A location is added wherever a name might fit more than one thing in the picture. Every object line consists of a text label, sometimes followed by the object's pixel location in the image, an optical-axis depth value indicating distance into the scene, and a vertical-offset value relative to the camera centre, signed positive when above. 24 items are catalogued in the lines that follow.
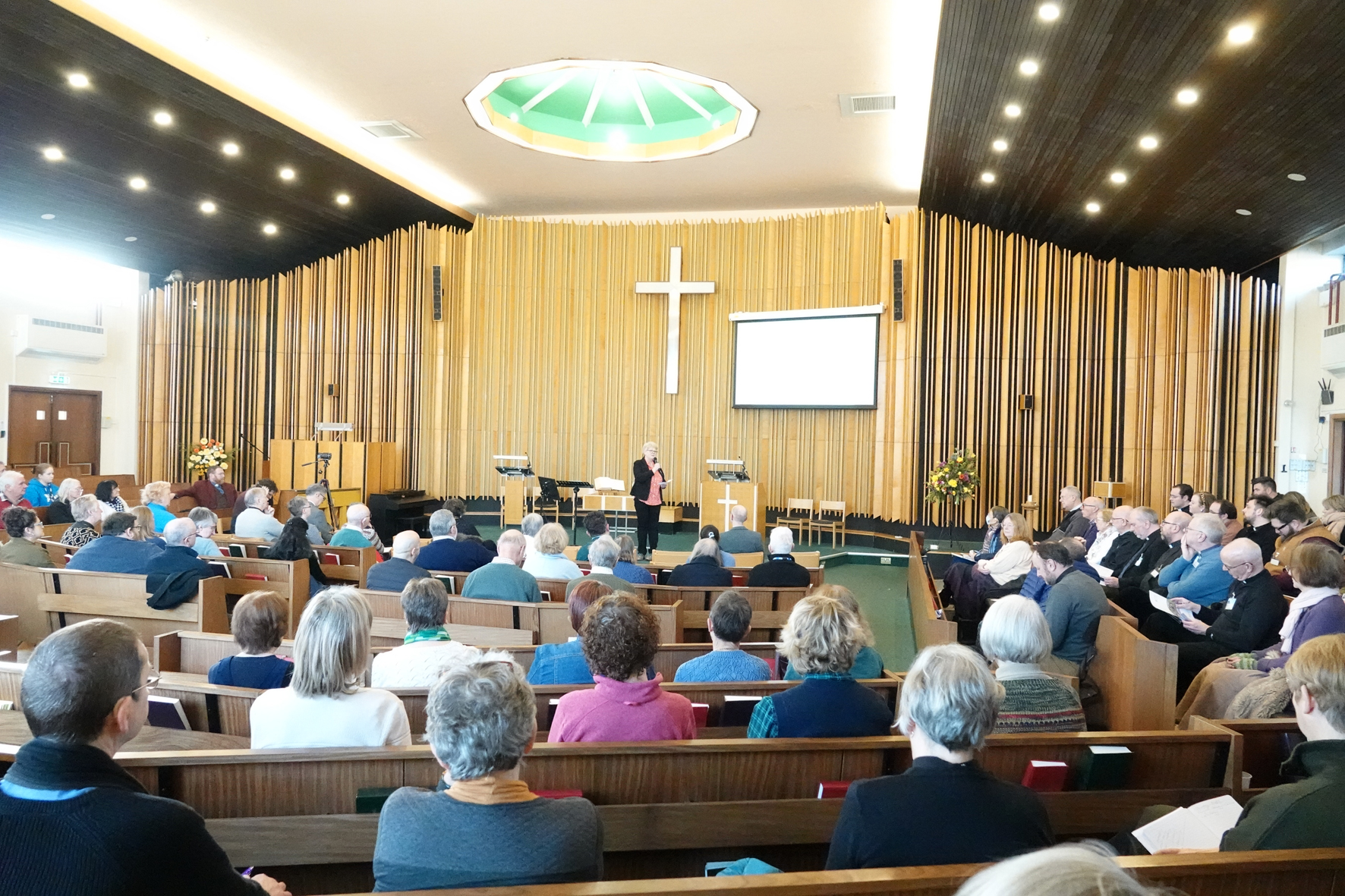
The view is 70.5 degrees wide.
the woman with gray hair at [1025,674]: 2.75 -0.67
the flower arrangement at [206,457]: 13.00 -0.30
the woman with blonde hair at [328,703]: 2.37 -0.67
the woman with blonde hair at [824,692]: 2.45 -0.65
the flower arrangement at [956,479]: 11.23 -0.38
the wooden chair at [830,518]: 12.10 -0.96
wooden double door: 12.30 +0.05
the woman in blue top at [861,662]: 3.41 -0.79
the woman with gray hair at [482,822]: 1.53 -0.63
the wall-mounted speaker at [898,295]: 11.88 +1.90
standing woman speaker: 10.19 -0.53
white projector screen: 12.16 +1.09
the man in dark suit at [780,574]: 5.62 -0.77
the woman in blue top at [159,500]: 7.78 -0.54
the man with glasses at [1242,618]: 4.20 -0.74
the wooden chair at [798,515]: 12.33 -0.94
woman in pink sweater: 2.45 -0.67
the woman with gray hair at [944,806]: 1.63 -0.63
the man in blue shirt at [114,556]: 5.29 -0.68
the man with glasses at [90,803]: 1.32 -0.53
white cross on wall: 13.05 +2.09
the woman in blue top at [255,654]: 3.04 -0.71
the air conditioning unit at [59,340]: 12.09 +1.23
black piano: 12.32 -0.99
